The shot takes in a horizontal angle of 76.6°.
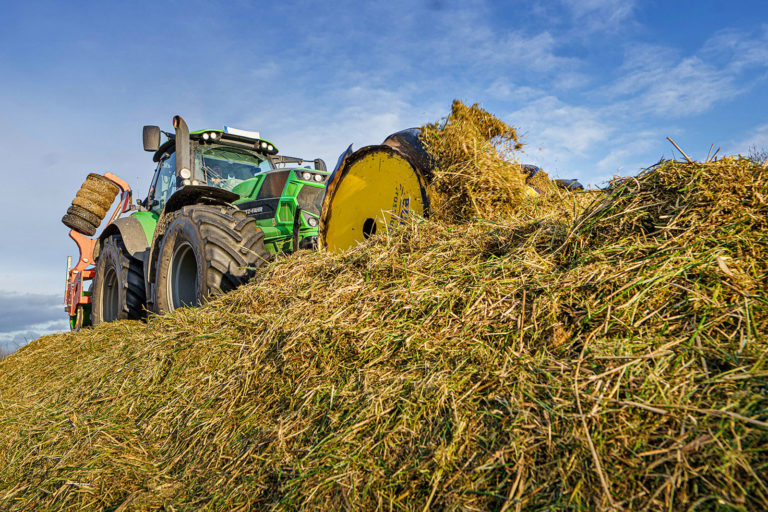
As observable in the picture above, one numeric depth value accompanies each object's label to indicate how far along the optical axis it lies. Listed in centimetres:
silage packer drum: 349
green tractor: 452
